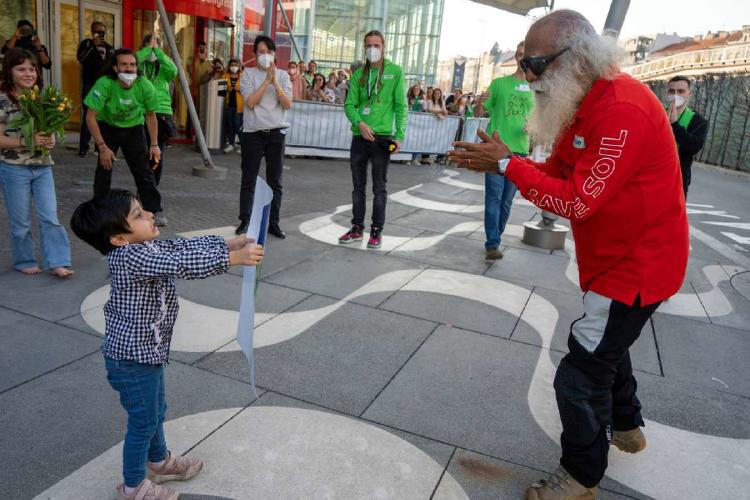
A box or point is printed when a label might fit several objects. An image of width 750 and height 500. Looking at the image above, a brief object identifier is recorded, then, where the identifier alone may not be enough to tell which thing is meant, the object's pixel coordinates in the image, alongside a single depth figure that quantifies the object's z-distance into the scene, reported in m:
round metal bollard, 6.93
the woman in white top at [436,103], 15.48
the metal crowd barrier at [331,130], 13.02
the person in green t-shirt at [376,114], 5.96
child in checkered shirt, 1.98
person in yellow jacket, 12.45
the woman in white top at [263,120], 5.95
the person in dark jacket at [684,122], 5.02
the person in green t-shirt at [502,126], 5.73
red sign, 12.20
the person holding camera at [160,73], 7.80
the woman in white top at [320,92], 13.90
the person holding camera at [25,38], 9.25
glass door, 12.34
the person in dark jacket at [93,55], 9.60
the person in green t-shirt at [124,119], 5.58
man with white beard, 2.09
